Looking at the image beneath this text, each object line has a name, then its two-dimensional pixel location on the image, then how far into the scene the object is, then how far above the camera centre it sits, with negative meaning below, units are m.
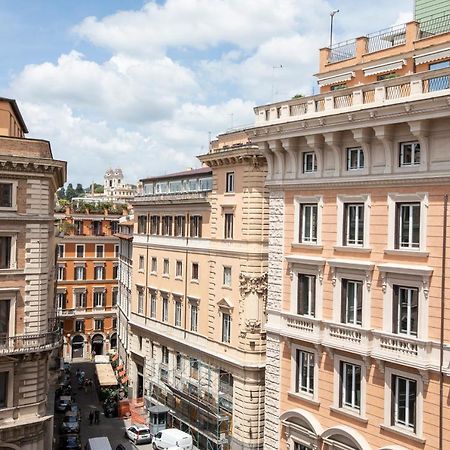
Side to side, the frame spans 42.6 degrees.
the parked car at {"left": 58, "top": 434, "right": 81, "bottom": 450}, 43.62 -16.10
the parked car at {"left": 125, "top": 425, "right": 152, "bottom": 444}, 46.25 -16.21
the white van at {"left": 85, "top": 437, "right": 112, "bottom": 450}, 41.00 -15.25
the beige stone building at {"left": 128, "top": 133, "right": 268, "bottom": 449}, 39.19 -4.69
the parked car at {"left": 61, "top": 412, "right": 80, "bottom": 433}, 46.69 -15.89
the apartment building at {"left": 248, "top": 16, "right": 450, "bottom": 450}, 21.97 -0.66
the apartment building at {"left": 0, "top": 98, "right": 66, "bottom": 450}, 31.97 -3.34
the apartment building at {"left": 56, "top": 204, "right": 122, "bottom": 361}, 77.31 -6.55
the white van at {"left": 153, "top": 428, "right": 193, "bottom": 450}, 42.06 -15.11
